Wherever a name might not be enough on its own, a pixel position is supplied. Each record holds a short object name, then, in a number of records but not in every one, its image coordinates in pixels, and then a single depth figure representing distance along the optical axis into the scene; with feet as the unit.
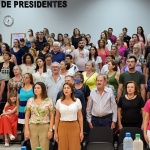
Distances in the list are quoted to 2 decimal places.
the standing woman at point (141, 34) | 40.22
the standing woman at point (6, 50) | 34.08
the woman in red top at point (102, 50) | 35.16
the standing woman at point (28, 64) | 30.86
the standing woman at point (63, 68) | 28.40
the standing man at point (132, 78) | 25.76
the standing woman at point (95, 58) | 33.42
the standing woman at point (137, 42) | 35.91
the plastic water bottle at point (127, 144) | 17.06
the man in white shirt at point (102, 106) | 24.30
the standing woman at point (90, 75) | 27.71
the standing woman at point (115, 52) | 33.63
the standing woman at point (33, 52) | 35.41
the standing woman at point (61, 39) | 41.70
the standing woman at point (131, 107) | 23.16
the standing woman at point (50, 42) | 37.57
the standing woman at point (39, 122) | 22.63
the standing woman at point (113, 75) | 27.61
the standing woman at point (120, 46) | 36.81
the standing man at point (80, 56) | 34.35
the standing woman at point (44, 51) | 35.61
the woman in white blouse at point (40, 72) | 28.72
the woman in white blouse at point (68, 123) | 21.95
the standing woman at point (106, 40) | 39.30
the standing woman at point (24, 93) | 26.45
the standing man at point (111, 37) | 44.15
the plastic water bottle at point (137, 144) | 15.26
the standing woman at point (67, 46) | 37.76
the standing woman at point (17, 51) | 36.34
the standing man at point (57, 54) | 33.83
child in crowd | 27.14
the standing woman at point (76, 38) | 40.55
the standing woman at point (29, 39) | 44.66
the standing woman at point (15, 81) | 28.94
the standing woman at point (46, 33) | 45.91
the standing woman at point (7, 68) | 31.20
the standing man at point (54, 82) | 26.43
